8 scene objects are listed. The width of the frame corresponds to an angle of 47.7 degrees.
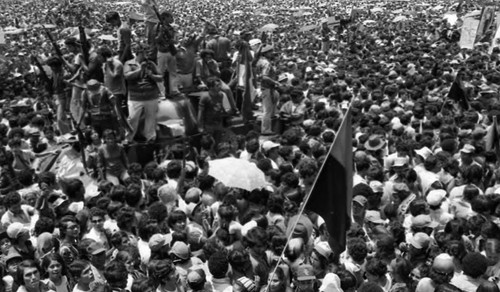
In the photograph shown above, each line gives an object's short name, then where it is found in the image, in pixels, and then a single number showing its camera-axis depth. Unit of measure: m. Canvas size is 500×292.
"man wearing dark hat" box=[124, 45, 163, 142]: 11.84
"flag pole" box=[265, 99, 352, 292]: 5.22
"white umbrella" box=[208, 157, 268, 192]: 7.65
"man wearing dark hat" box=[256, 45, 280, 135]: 13.80
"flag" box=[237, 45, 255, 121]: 14.22
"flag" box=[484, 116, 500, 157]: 9.72
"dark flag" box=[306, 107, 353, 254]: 5.30
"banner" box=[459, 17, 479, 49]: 21.08
